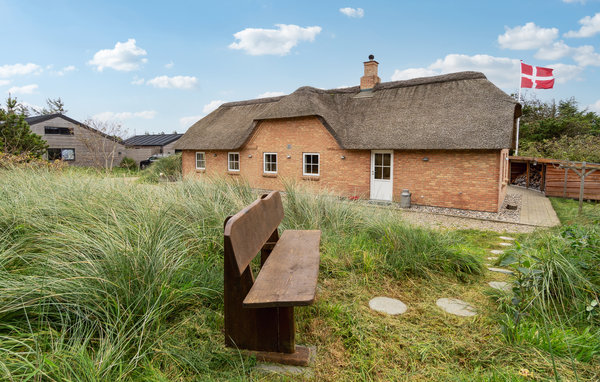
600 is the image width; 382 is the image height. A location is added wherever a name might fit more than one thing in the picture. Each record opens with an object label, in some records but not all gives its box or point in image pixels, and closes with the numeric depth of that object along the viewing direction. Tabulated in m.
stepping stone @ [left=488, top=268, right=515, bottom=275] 4.27
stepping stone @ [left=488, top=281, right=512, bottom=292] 3.62
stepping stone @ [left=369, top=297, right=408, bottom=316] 3.23
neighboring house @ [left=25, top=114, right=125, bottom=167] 28.93
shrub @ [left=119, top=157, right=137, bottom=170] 30.85
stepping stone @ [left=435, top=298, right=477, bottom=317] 3.20
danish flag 15.96
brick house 10.60
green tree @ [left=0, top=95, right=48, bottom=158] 17.09
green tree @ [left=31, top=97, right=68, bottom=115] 54.59
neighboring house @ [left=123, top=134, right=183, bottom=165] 36.12
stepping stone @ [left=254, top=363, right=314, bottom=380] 2.24
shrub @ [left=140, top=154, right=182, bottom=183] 19.52
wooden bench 2.14
